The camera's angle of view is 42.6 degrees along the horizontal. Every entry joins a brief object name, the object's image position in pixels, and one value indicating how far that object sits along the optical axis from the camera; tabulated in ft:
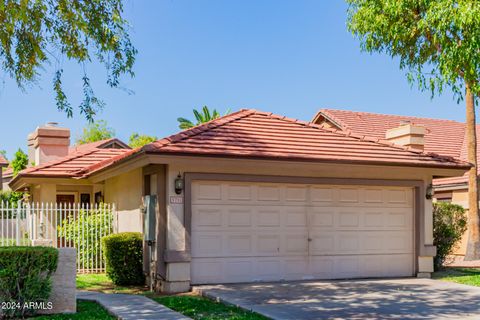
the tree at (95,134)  223.92
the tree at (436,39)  46.88
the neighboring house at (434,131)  77.36
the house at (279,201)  43.86
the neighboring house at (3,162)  134.00
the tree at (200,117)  157.17
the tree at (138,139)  199.13
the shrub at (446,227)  57.62
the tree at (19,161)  142.61
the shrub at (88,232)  56.44
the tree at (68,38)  40.88
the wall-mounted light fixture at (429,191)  51.65
